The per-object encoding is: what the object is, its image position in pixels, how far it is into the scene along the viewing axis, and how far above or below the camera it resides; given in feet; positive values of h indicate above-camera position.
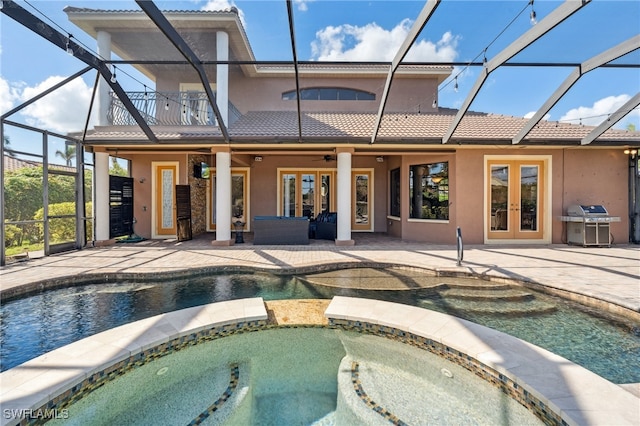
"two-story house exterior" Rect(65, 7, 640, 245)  29.84 +6.61
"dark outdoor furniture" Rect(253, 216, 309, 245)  31.30 -2.20
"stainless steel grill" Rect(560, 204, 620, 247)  29.55 -1.57
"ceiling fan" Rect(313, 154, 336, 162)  39.37 +7.09
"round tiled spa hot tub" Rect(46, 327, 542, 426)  8.51 -5.97
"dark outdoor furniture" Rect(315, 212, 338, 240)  34.81 -2.03
